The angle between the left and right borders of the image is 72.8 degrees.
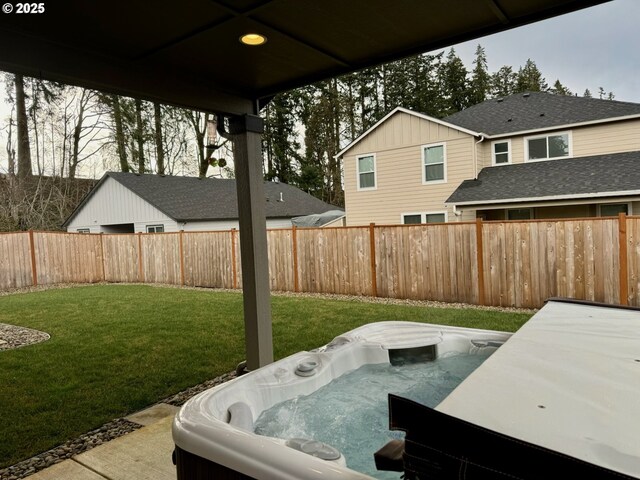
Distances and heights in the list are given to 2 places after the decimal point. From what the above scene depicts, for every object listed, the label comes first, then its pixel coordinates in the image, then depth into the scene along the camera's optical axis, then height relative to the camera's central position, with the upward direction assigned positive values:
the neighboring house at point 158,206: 12.59 +0.87
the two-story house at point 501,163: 8.09 +1.19
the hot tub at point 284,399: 1.34 -0.79
